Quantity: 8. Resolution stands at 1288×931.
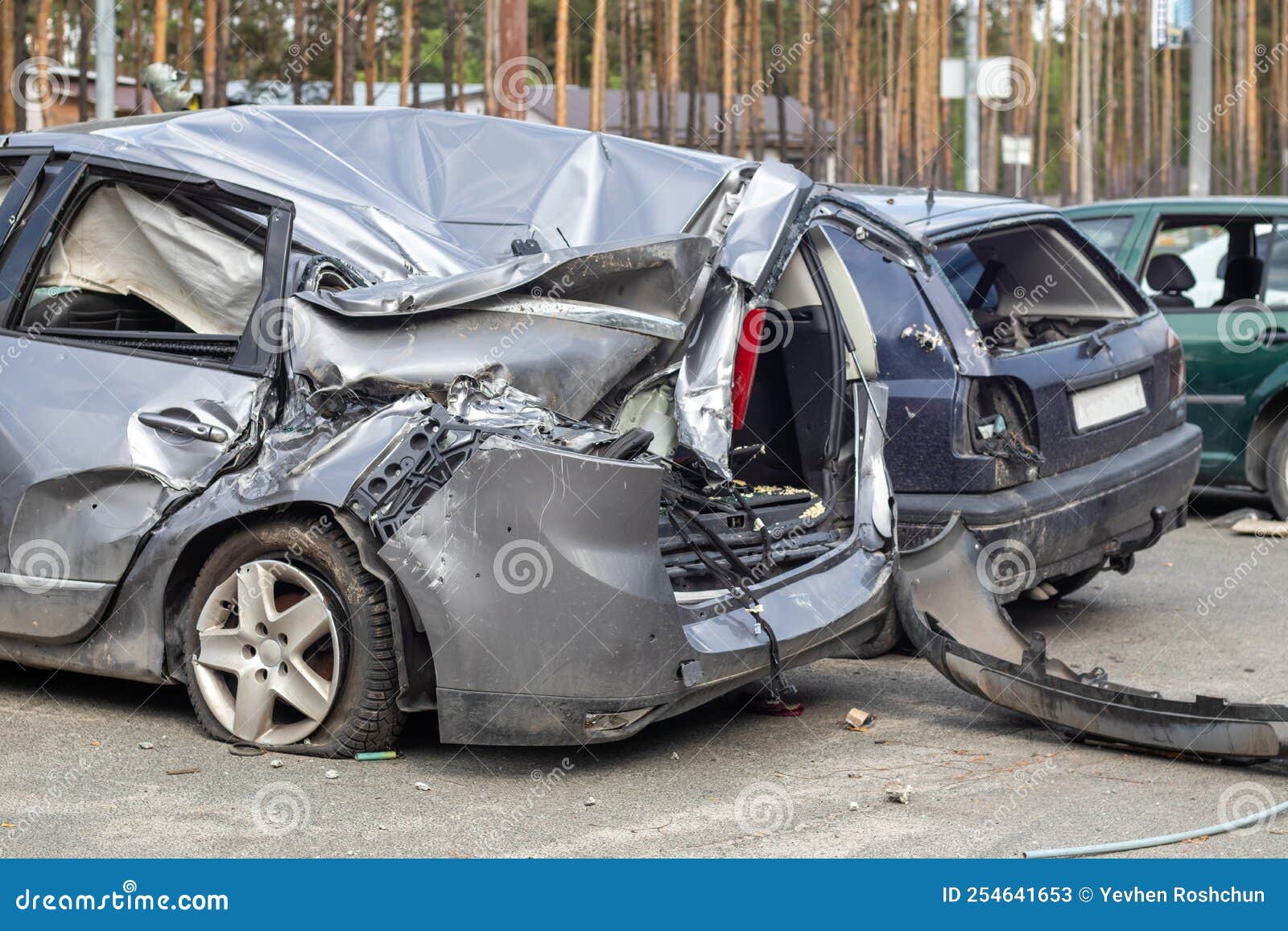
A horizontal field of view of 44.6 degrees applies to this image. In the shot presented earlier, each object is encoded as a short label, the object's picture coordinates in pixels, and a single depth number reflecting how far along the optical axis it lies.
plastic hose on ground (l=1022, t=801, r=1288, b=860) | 3.84
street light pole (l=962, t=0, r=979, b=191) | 19.20
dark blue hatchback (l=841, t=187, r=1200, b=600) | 5.73
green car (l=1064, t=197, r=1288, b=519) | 8.93
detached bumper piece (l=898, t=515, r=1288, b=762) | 4.56
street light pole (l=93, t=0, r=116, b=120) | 14.20
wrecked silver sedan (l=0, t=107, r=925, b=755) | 4.23
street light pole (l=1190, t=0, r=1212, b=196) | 21.62
